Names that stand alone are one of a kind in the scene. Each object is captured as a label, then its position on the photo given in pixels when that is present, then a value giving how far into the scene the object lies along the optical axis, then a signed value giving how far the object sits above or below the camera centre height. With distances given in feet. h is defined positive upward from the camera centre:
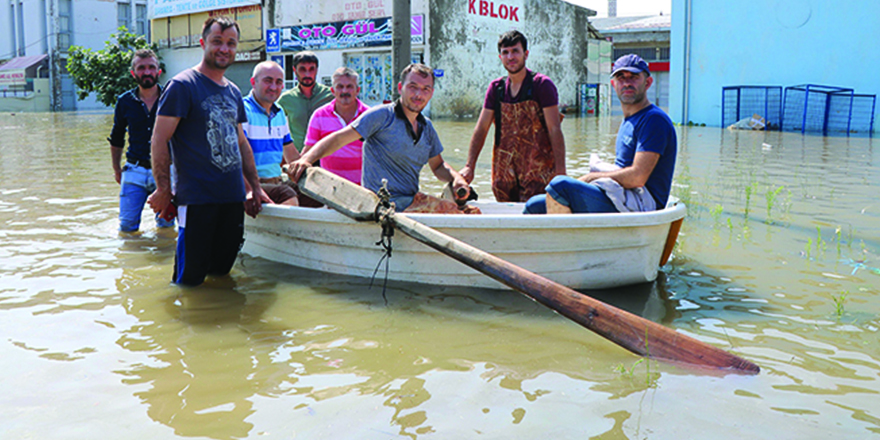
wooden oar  10.80 -2.93
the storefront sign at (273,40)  101.81 +14.11
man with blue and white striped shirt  17.87 +0.15
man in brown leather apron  17.74 +0.22
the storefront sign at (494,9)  91.30 +17.22
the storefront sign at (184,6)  109.03 +21.58
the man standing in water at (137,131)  19.62 +0.14
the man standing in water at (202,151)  14.12 -0.31
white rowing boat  14.20 -2.31
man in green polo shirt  21.84 +1.09
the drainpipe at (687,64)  68.74 +7.41
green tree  112.88 +10.83
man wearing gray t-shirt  15.42 -0.19
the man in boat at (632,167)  14.01 -0.61
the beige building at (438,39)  88.22 +13.51
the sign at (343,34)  89.30 +13.82
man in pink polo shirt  19.16 +0.26
